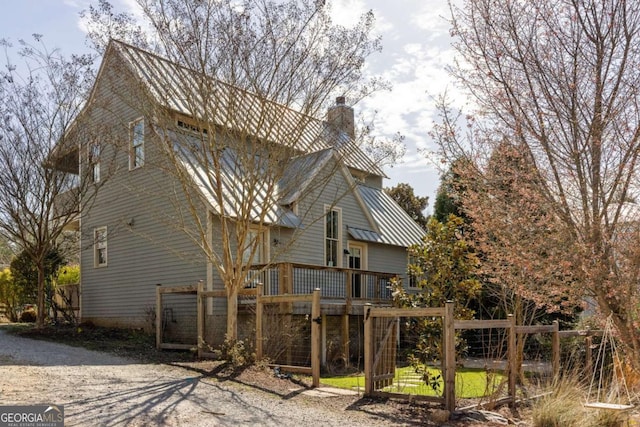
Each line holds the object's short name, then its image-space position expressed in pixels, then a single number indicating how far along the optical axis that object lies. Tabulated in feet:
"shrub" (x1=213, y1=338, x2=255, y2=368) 34.86
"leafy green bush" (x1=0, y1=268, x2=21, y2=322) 74.69
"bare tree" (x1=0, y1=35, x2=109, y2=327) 51.24
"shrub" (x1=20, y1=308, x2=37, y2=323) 71.61
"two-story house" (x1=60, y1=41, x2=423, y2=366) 38.01
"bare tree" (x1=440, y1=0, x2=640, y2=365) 22.26
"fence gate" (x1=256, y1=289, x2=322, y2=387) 32.22
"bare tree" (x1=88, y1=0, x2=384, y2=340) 35.70
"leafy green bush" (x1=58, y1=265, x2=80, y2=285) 72.33
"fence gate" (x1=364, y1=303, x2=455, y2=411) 25.71
